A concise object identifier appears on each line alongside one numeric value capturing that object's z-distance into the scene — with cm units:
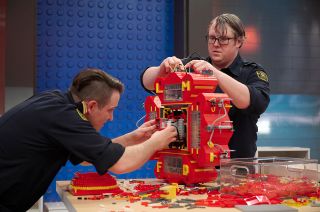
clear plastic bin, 192
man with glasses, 229
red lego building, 209
